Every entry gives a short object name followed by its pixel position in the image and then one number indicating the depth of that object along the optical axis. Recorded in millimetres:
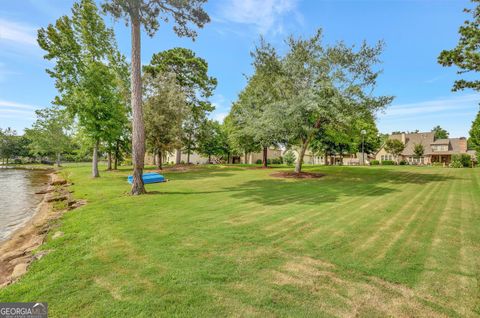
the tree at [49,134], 50125
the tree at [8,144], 70688
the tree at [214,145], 40312
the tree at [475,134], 33719
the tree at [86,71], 20125
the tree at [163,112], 26844
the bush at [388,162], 50484
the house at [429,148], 58156
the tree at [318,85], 19328
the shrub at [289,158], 48403
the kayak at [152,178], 18078
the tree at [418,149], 54812
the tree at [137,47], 12930
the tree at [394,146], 56938
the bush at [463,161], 36125
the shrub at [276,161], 61500
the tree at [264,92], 21034
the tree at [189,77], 34438
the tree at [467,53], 10914
